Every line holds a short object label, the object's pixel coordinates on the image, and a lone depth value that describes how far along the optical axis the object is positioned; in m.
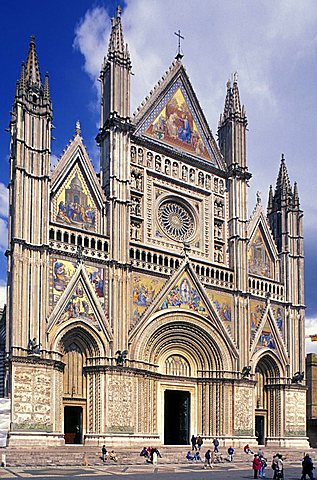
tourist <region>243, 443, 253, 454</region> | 37.97
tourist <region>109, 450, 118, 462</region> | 31.48
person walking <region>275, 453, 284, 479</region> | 24.38
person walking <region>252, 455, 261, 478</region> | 25.51
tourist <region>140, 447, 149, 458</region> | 33.00
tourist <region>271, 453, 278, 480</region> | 24.62
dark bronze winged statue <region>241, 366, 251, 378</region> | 41.28
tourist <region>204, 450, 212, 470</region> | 32.28
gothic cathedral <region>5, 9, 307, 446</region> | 33.88
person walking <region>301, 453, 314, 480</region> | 23.74
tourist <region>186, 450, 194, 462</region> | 34.41
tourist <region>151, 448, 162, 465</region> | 31.69
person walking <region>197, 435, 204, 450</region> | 36.76
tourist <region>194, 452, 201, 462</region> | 34.41
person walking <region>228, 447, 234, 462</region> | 35.59
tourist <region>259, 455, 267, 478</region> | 26.20
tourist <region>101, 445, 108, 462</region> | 31.16
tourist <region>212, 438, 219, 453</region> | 36.71
